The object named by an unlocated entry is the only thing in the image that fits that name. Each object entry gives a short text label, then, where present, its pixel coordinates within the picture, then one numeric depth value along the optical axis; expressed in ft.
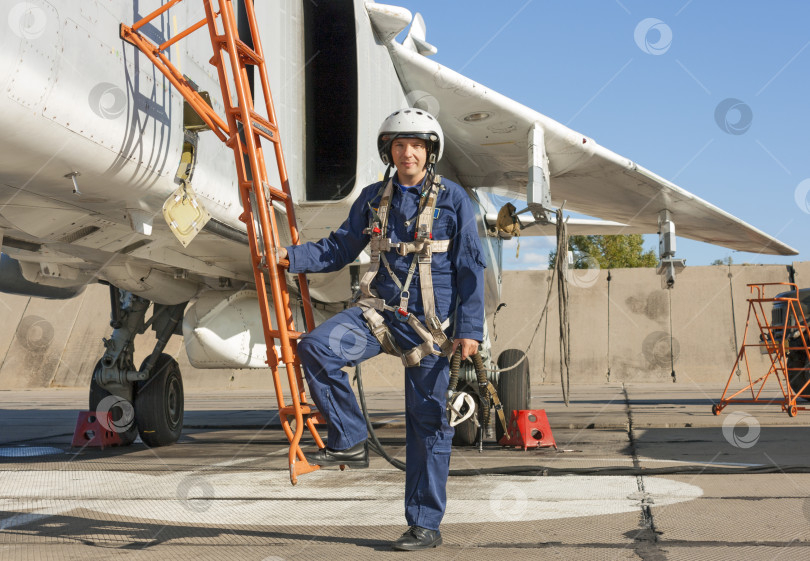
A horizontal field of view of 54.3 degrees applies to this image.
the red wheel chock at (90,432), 23.56
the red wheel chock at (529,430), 21.88
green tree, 121.98
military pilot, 10.89
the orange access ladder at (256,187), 11.83
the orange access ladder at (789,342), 30.89
